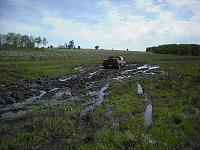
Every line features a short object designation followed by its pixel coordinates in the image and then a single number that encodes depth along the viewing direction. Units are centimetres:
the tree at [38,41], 8574
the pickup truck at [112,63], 2105
